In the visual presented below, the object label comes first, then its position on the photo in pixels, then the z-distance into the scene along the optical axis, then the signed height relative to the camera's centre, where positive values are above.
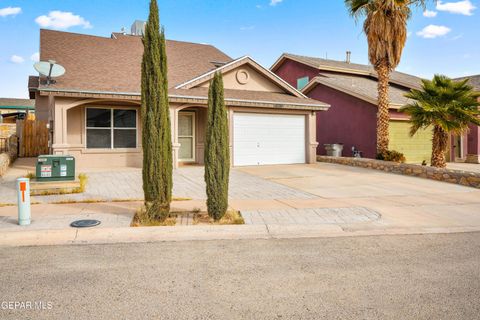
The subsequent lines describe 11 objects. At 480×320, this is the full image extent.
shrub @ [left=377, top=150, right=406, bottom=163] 15.95 -0.14
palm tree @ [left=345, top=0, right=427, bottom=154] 15.97 +5.39
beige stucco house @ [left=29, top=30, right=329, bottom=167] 14.16 +2.13
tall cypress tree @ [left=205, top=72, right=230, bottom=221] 6.71 +0.02
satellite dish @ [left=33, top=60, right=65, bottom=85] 12.62 +3.06
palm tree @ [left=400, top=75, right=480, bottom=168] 13.05 +1.65
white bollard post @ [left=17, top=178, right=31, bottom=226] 6.20 -0.87
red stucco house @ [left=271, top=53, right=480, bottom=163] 19.27 +2.11
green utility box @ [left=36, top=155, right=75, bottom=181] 9.44 -0.41
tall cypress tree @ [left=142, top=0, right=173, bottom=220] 6.55 +0.56
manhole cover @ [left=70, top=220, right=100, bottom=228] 6.17 -1.26
